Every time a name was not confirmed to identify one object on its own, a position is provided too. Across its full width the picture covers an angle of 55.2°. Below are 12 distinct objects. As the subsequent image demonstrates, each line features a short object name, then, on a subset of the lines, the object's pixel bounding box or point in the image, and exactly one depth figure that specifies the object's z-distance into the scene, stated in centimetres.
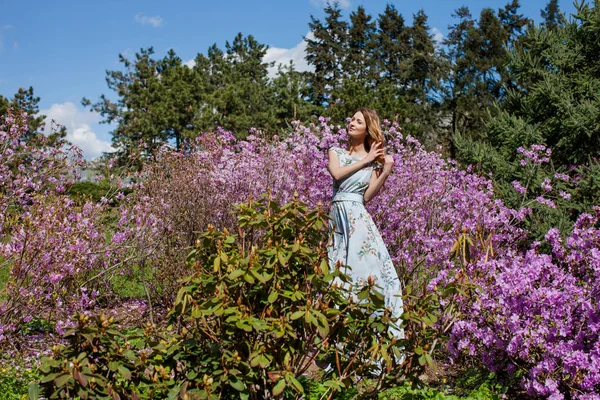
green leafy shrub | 223
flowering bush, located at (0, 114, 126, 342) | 406
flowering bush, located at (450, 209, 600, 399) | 325
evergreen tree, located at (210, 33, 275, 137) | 2290
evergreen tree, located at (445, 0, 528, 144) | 2659
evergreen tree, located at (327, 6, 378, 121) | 3134
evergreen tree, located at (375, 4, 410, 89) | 3194
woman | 440
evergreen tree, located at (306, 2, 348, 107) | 3083
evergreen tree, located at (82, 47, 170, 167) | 2356
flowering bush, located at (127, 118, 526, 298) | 567
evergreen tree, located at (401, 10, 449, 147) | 2752
